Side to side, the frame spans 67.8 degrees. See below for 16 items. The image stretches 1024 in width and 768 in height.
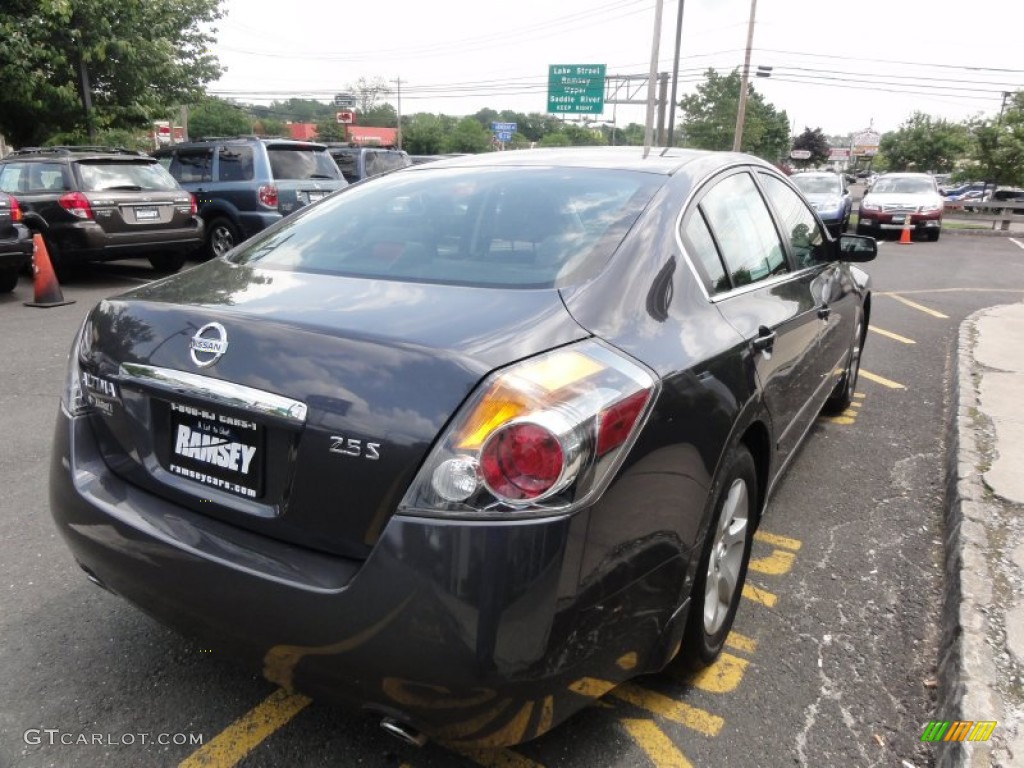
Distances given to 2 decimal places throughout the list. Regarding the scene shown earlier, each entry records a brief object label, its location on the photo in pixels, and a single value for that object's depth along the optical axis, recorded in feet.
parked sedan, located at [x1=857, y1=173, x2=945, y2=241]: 61.31
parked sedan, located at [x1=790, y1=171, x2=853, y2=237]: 54.95
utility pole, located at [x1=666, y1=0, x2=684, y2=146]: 93.40
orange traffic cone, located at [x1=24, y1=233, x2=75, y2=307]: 27.27
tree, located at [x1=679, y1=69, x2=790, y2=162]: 157.99
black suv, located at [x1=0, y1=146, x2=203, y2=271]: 29.60
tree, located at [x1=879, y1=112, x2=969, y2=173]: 144.66
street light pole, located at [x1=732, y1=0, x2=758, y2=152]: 107.45
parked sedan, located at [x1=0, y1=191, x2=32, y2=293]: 26.71
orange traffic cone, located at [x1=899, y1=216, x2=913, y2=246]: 60.23
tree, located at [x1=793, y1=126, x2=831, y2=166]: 252.01
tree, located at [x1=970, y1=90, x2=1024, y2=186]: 76.74
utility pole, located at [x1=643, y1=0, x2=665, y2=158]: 83.66
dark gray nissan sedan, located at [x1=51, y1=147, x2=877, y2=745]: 5.26
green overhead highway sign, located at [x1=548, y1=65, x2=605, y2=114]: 124.77
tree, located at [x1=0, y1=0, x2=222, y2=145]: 43.01
